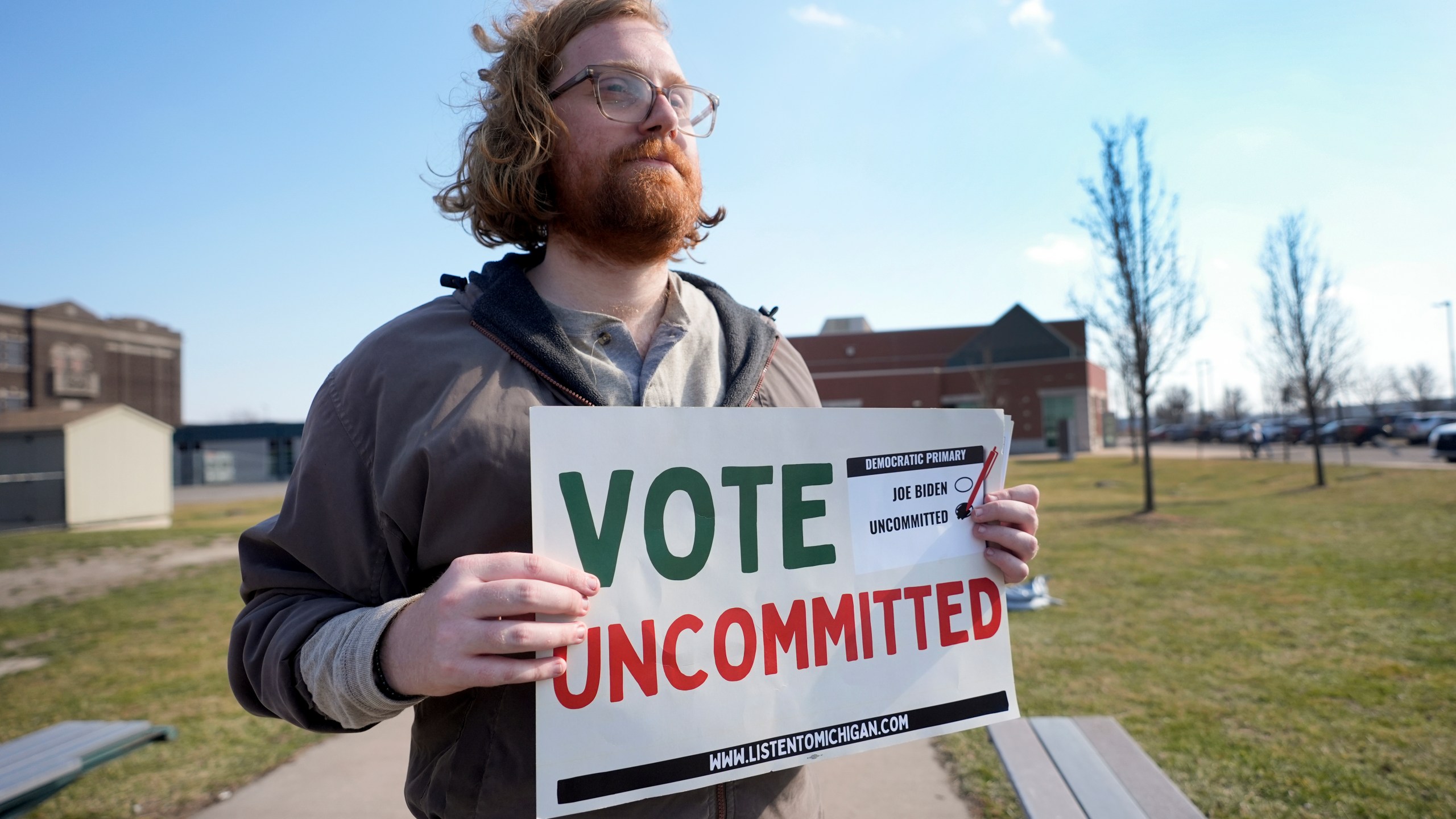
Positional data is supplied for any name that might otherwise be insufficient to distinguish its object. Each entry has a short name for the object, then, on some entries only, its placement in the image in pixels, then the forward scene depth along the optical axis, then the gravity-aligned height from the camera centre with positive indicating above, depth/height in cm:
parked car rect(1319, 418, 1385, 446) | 3691 -101
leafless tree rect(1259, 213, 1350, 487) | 1789 +177
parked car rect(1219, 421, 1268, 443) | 4731 -103
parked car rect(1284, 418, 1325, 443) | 4044 -104
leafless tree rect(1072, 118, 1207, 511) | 1437 +295
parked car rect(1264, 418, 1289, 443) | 4384 -102
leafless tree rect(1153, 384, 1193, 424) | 6175 +131
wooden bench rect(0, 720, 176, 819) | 318 -138
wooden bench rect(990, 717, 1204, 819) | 273 -142
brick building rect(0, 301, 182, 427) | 4734 +671
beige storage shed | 1866 -21
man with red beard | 117 +6
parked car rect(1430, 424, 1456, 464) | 2281 -106
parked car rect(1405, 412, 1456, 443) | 3499 -81
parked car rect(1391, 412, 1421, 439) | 3712 -78
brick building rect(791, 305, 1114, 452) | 4553 +303
